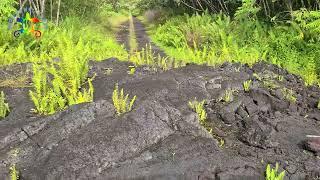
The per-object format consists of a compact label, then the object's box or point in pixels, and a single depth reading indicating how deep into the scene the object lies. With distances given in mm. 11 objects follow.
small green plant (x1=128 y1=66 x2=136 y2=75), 5658
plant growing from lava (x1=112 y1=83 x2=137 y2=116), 4252
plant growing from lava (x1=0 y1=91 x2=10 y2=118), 4346
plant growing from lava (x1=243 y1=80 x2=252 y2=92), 5245
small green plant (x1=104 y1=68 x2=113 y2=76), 5682
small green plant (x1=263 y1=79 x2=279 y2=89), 5370
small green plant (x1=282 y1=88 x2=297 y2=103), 5124
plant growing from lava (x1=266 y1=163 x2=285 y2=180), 3347
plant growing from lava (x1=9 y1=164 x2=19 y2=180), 3395
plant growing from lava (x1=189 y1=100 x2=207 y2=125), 4517
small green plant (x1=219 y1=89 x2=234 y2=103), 4927
